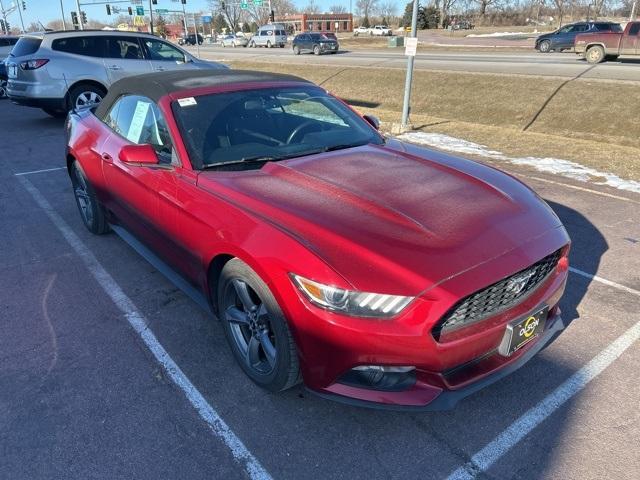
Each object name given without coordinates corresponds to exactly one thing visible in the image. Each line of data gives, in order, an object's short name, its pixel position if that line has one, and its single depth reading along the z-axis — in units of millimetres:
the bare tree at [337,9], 132250
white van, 45500
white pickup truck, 66250
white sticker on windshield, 3328
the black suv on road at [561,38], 27836
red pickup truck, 19344
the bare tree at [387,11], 112062
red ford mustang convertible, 2125
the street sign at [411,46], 9453
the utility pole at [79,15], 40250
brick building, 88369
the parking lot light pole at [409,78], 9523
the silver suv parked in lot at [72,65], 10102
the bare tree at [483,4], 83250
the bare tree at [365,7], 112938
